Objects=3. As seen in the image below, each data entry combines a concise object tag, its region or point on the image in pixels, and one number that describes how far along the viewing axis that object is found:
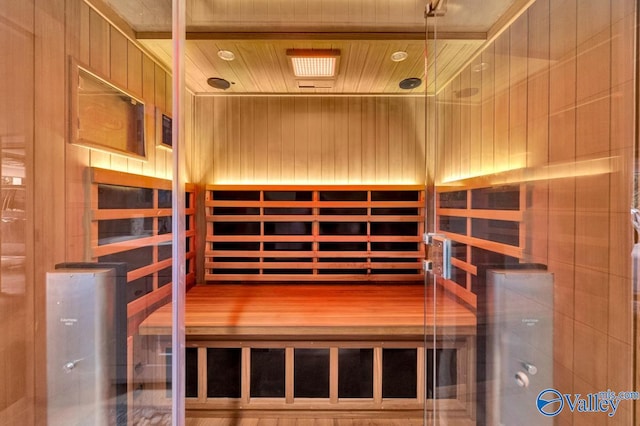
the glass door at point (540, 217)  0.81
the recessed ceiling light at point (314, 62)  1.72
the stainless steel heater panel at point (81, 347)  1.12
